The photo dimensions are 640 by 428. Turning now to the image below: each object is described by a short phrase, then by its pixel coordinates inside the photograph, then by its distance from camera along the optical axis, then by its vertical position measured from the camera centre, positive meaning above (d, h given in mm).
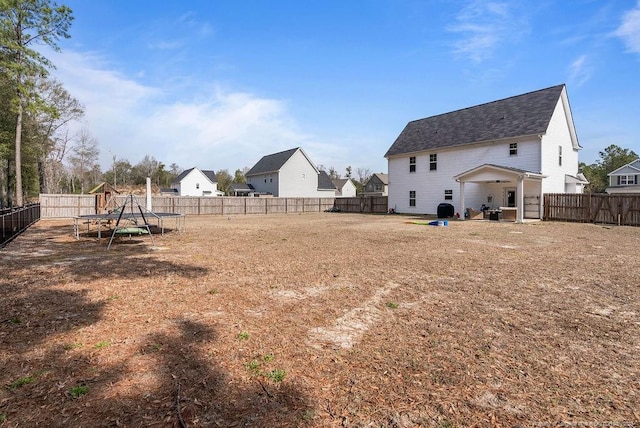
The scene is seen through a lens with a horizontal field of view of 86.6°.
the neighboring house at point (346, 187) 68875 +4148
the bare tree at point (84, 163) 46781 +7250
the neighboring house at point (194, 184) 52688 +3973
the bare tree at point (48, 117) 31469 +9277
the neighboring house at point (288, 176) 40656 +4048
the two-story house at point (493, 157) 20922 +3500
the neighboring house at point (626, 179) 41188 +3350
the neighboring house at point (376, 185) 63375 +4182
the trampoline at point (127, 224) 12006 -693
